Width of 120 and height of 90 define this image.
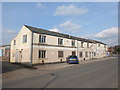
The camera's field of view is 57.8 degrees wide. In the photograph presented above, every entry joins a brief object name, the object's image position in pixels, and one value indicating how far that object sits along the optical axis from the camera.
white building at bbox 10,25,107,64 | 19.88
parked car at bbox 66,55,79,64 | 21.53
